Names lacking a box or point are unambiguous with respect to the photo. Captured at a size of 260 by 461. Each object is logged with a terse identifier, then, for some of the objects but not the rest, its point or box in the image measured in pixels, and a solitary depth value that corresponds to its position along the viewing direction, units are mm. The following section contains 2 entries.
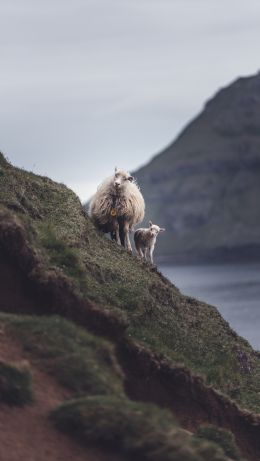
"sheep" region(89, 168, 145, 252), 32656
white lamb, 34375
